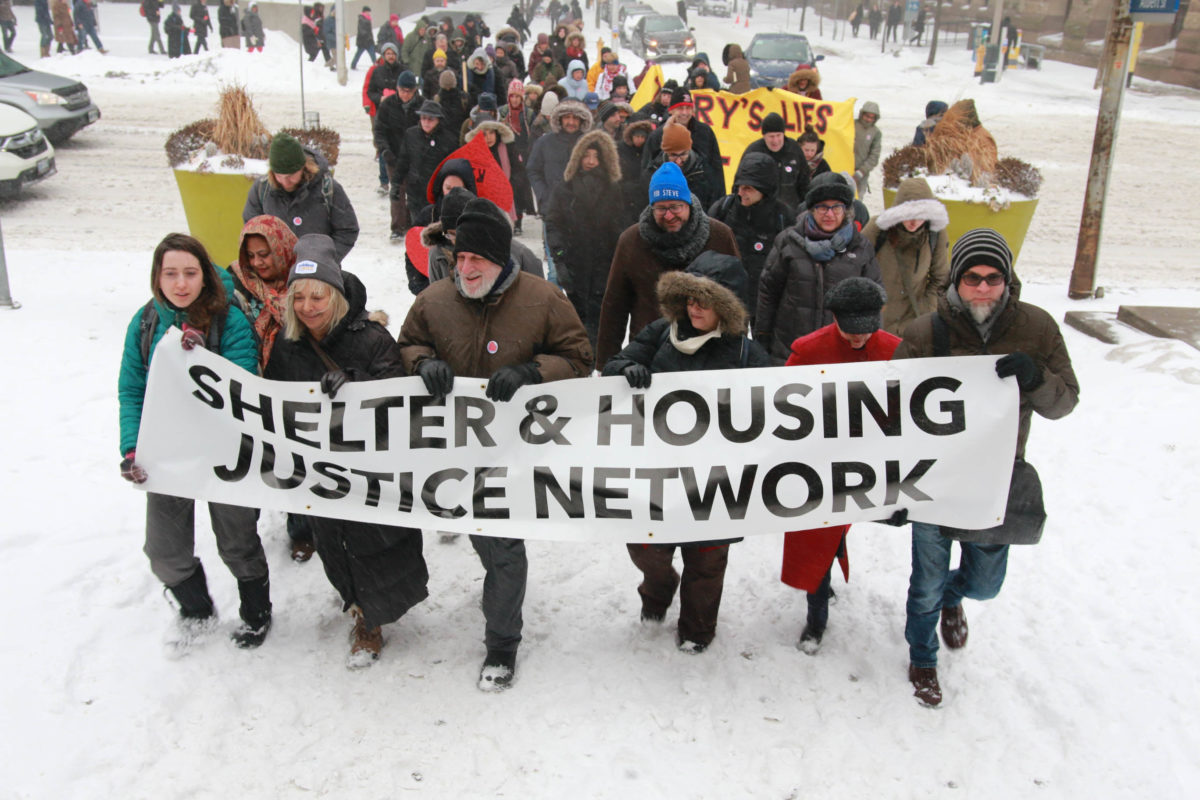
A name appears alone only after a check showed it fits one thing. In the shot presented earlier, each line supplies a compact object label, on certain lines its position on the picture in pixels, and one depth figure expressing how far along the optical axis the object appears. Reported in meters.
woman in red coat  3.90
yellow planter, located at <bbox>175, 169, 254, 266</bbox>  8.30
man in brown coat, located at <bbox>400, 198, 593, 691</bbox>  3.82
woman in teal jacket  3.78
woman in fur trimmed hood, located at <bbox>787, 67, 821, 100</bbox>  11.32
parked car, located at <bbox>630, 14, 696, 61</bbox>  30.27
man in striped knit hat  3.68
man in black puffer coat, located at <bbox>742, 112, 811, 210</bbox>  7.52
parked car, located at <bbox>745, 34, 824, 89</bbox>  24.23
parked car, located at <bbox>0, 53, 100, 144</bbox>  14.41
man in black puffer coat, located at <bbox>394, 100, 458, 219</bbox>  9.96
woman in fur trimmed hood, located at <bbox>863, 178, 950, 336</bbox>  5.62
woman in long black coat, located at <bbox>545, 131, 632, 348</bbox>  6.95
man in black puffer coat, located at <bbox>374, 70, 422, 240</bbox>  10.91
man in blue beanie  5.18
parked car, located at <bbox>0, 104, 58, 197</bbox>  11.38
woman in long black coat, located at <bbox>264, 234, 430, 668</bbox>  3.83
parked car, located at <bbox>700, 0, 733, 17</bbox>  54.81
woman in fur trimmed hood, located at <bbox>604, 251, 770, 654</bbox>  3.85
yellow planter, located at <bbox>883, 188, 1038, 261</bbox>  8.61
